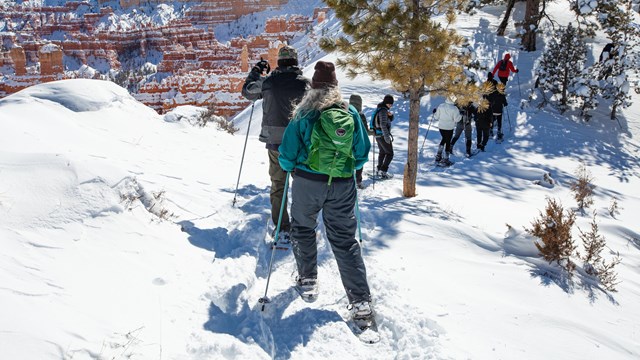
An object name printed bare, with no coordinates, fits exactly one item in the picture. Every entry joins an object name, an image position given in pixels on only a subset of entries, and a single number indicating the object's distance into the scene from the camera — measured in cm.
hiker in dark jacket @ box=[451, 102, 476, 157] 1068
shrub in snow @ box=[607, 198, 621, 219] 840
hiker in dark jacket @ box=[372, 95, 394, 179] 771
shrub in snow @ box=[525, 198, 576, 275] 475
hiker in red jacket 1230
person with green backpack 326
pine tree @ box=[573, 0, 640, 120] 1439
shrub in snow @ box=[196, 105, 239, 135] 1087
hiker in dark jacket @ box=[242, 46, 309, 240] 444
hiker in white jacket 934
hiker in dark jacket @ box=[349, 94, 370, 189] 695
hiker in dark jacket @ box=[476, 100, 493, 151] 1089
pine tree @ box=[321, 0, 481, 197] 661
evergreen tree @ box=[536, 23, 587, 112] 1455
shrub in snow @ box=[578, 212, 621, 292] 464
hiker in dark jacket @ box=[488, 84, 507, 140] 1126
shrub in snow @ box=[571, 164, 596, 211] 835
